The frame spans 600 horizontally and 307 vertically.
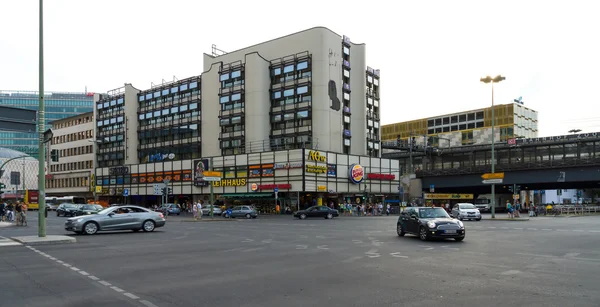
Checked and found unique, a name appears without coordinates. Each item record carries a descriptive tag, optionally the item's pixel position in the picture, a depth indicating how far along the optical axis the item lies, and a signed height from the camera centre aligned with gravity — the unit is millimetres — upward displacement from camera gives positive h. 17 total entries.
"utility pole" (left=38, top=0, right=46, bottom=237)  20891 +1933
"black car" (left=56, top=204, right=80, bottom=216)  53156 -3513
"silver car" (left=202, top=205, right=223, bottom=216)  56206 -3919
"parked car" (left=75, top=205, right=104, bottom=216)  48506 -3254
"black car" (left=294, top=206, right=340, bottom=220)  47781 -3547
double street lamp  41469 +8116
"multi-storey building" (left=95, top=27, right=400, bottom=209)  62938 +7164
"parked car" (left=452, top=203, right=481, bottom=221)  41312 -3178
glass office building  152450 +23925
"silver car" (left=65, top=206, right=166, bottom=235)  24531 -2243
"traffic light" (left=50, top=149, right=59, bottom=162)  27016 +1243
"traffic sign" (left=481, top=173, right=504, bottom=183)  42756 -88
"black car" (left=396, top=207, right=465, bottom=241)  19375 -1971
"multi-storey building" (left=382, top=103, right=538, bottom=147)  109931 +11811
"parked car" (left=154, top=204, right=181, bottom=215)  60488 -3969
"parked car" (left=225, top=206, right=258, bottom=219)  50312 -3646
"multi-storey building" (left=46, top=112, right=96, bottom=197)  93562 +3623
